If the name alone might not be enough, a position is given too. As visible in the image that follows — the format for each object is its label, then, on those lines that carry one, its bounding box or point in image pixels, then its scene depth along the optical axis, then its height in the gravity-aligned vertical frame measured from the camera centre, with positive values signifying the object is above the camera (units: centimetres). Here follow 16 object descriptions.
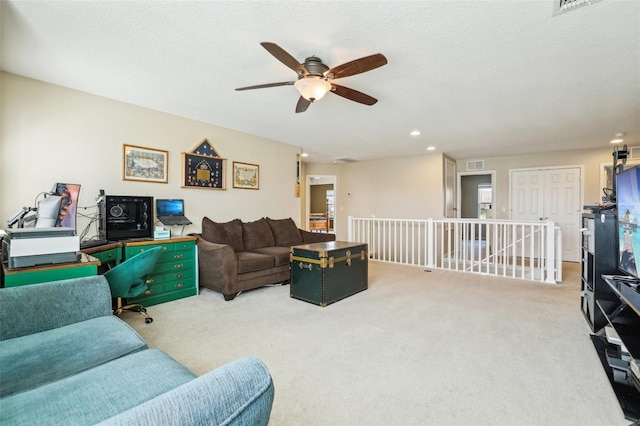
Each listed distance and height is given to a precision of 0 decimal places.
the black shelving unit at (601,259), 254 -42
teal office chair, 254 -56
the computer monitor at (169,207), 388 +6
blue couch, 60 -65
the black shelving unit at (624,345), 159 -80
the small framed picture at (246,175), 485 +62
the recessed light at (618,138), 481 +129
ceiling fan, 207 +109
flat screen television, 184 -4
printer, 197 -25
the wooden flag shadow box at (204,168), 418 +66
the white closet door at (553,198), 619 +30
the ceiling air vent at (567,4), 180 +130
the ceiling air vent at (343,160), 756 +137
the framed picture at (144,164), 361 +61
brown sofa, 358 -58
